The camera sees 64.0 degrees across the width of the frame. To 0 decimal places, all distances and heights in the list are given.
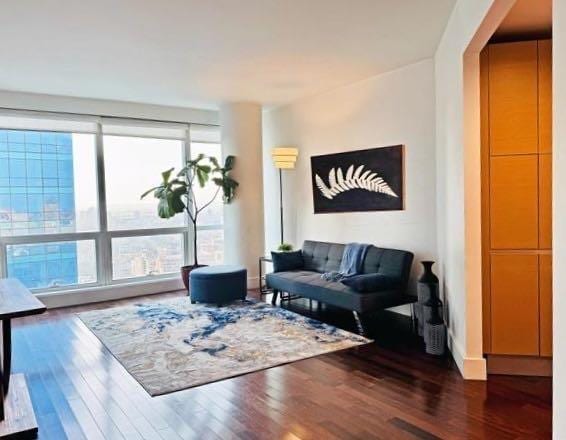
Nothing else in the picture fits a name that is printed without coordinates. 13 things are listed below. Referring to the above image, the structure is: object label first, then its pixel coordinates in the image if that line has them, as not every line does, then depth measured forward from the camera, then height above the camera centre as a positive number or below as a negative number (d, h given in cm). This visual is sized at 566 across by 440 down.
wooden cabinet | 306 +3
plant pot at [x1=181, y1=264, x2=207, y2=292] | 631 -87
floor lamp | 615 +69
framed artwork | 491 +30
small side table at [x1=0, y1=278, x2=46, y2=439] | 245 -114
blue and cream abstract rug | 339 -119
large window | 564 +14
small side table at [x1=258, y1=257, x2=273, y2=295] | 607 -101
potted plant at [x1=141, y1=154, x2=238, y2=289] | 619 +32
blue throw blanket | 484 -62
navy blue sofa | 420 -79
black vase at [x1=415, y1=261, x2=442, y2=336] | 368 -77
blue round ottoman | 538 -91
